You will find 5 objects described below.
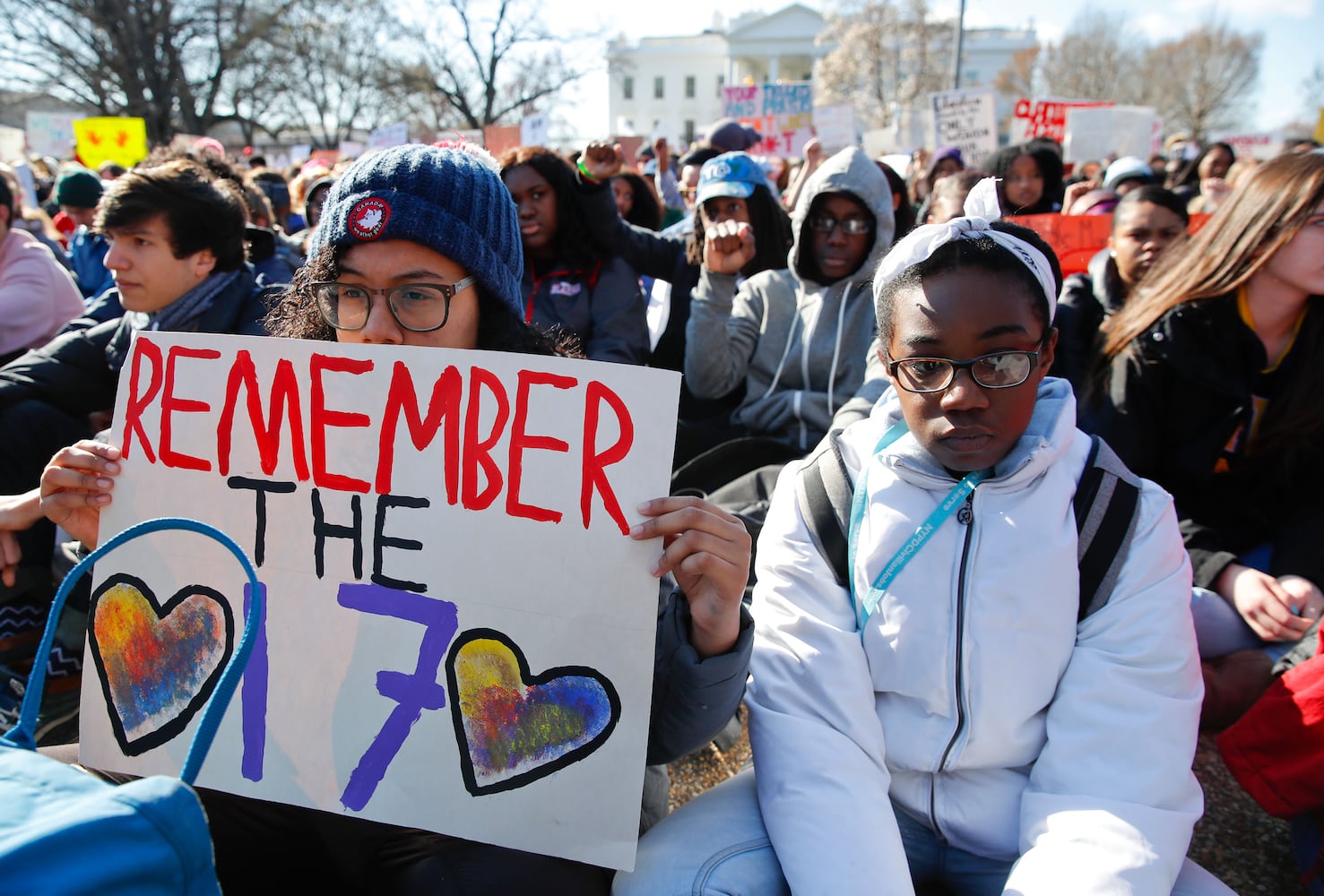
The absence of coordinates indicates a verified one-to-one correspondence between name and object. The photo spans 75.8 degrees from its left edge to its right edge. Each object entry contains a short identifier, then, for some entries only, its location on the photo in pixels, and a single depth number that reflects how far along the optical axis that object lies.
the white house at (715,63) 71.75
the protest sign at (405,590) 1.28
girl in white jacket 1.34
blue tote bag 0.65
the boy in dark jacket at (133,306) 2.77
